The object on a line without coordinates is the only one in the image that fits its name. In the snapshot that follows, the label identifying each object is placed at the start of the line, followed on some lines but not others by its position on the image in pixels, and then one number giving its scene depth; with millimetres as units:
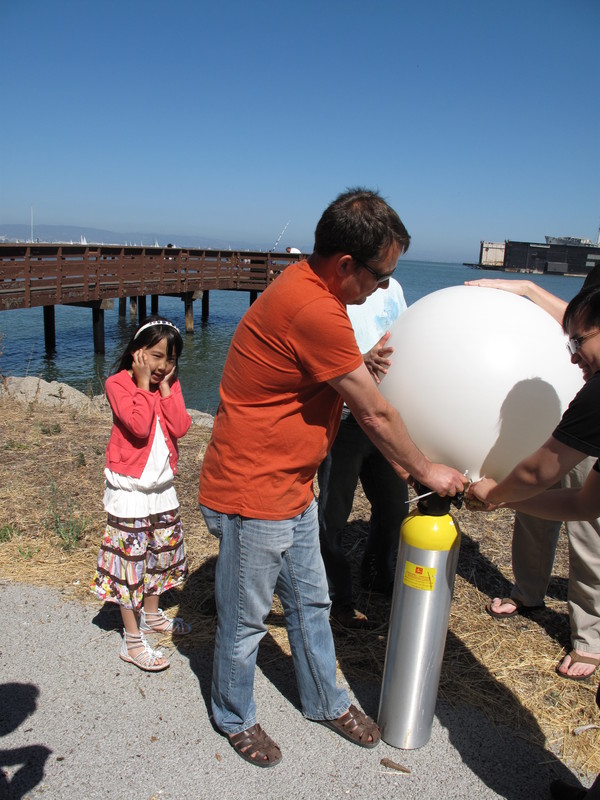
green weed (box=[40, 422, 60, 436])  6777
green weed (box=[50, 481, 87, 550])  4336
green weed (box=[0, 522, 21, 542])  4411
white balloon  2195
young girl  3191
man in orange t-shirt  2215
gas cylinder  2549
